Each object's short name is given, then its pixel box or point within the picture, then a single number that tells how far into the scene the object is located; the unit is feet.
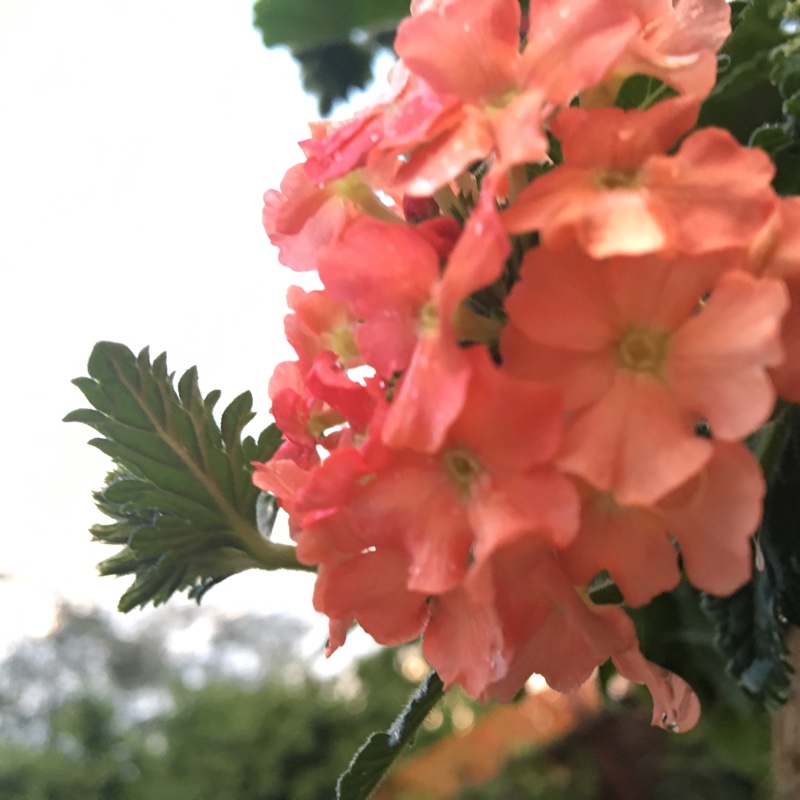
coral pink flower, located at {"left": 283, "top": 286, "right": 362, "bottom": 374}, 0.28
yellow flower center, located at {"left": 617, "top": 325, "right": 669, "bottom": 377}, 0.20
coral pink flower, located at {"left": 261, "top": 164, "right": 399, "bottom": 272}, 0.27
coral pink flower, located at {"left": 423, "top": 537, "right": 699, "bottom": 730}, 0.21
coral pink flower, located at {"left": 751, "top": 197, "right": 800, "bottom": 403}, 0.20
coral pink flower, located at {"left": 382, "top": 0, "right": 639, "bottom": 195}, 0.21
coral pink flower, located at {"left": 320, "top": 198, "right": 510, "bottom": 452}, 0.19
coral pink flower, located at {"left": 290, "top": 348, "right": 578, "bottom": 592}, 0.20
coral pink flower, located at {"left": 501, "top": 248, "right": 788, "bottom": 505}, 0.19
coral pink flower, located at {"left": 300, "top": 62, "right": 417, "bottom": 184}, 0.24
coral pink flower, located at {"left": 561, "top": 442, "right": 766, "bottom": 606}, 0.20
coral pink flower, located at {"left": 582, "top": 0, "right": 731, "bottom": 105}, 0.24
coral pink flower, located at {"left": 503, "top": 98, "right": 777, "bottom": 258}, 0.19
